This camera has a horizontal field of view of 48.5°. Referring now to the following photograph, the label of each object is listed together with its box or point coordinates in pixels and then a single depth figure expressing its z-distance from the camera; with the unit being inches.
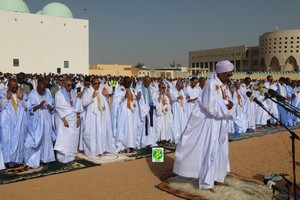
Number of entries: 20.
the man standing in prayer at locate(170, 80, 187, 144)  380.2
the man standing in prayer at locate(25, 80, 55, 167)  266.1
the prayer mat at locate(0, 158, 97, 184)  237.9
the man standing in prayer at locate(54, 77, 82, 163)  275.6
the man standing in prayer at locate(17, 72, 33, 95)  345.7
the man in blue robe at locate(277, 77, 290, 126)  514.3
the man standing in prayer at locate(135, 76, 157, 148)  331.6
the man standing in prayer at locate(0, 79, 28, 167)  257.1
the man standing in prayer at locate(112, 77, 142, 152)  318.7
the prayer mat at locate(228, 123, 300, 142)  407.5
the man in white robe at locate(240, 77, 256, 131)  459.5
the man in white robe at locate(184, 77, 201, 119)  402.6
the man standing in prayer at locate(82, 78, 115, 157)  301.1
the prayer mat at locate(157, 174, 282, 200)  192.0
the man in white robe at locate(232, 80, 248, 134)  439.2
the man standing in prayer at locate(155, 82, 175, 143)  355.6
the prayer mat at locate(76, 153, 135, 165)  285.2
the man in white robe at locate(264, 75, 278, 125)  490.9
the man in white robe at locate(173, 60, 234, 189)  197.3
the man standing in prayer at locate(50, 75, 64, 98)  434.2
